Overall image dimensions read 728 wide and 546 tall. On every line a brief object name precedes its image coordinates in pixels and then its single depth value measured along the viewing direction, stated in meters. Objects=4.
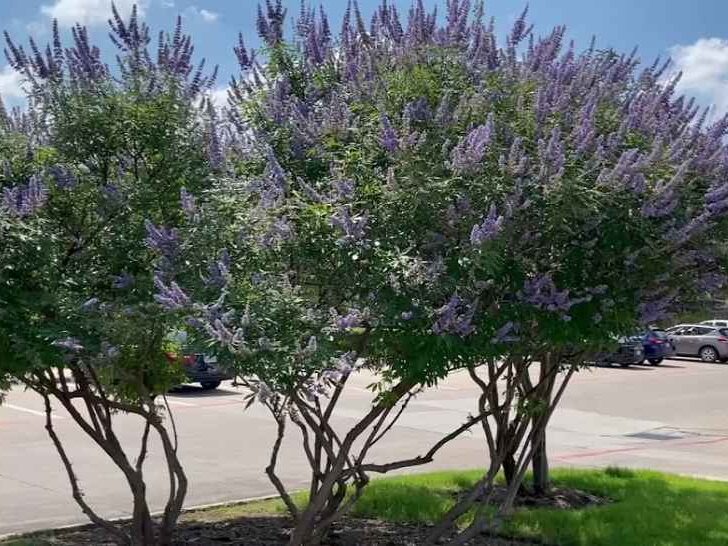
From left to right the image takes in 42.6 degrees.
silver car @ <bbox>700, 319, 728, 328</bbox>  38.62
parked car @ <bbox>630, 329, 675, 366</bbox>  32.88
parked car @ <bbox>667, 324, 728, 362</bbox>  36.22
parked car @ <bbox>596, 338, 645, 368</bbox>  31.36
